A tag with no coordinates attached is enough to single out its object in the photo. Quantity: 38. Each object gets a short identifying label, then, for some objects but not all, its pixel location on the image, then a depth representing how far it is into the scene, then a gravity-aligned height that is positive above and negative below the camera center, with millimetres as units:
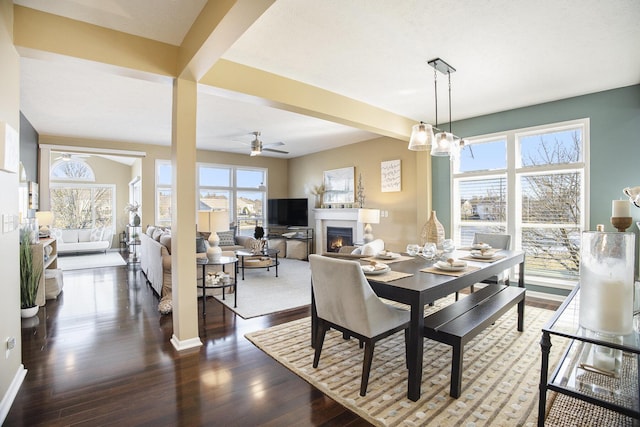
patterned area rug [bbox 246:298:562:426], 1893 -1234
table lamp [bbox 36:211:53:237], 4883 -132
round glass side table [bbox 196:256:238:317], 3675 -834
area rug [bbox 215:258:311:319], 3858 -1190
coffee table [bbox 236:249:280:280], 5258 -863
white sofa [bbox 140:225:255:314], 3988 -739
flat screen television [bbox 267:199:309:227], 8148 -50
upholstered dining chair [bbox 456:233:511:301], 3721 -399
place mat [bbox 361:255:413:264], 2855 -470
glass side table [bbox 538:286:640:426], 1474 -878
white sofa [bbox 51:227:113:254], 8383 -798
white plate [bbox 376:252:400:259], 2967 -445
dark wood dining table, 1983 -552
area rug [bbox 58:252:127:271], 6738 -1177
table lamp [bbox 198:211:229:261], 3713 -150
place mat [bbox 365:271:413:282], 2197 -487
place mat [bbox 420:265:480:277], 2328 -480
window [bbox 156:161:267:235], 7438 +512
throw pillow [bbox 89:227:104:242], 8982 -684
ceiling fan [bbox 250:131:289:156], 5758 +1205
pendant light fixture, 2895 +665
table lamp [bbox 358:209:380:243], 5863 -118
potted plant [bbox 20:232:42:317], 3490 -788
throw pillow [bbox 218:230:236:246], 7251 -663
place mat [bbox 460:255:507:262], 2856 -463
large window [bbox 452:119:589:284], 4156 +246
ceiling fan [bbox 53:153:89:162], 7996 +1534
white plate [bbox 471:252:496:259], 2923 -439
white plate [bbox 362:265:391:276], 2291 -457
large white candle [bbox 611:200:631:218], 2215 -5
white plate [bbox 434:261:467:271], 2455 -456
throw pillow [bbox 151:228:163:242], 4852 -378
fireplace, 7086 -644
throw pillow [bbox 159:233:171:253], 4251 -421
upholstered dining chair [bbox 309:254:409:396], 2035 -667
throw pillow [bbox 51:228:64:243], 8234 -586
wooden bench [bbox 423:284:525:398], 2045 -818
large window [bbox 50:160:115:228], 9273 +402
